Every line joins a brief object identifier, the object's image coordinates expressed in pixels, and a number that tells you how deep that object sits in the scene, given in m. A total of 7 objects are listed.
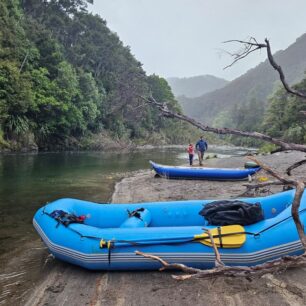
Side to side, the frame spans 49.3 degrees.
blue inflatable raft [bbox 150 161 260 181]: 13.37
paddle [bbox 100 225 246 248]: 4.55
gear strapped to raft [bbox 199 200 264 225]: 4.96
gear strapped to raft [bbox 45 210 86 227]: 5.29
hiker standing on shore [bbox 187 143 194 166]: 19.25
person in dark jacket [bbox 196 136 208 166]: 18.77
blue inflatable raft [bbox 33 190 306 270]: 4.51
